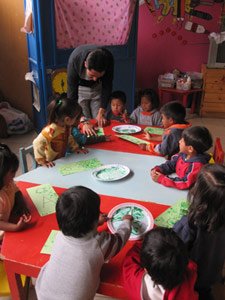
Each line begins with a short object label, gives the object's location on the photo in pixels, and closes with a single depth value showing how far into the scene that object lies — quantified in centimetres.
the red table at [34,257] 106
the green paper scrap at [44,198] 138
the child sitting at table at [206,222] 113
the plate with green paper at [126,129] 231
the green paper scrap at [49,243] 114
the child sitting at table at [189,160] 154
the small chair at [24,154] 188
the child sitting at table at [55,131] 183
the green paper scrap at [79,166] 171
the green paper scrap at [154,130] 231
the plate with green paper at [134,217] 125
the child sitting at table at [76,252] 102
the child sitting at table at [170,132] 191
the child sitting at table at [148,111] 273
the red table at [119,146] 200
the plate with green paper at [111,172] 163
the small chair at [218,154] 174
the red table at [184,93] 465
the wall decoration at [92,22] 341
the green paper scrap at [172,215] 129
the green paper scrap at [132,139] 210
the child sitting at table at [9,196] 133
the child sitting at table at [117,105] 281
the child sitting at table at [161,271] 95
